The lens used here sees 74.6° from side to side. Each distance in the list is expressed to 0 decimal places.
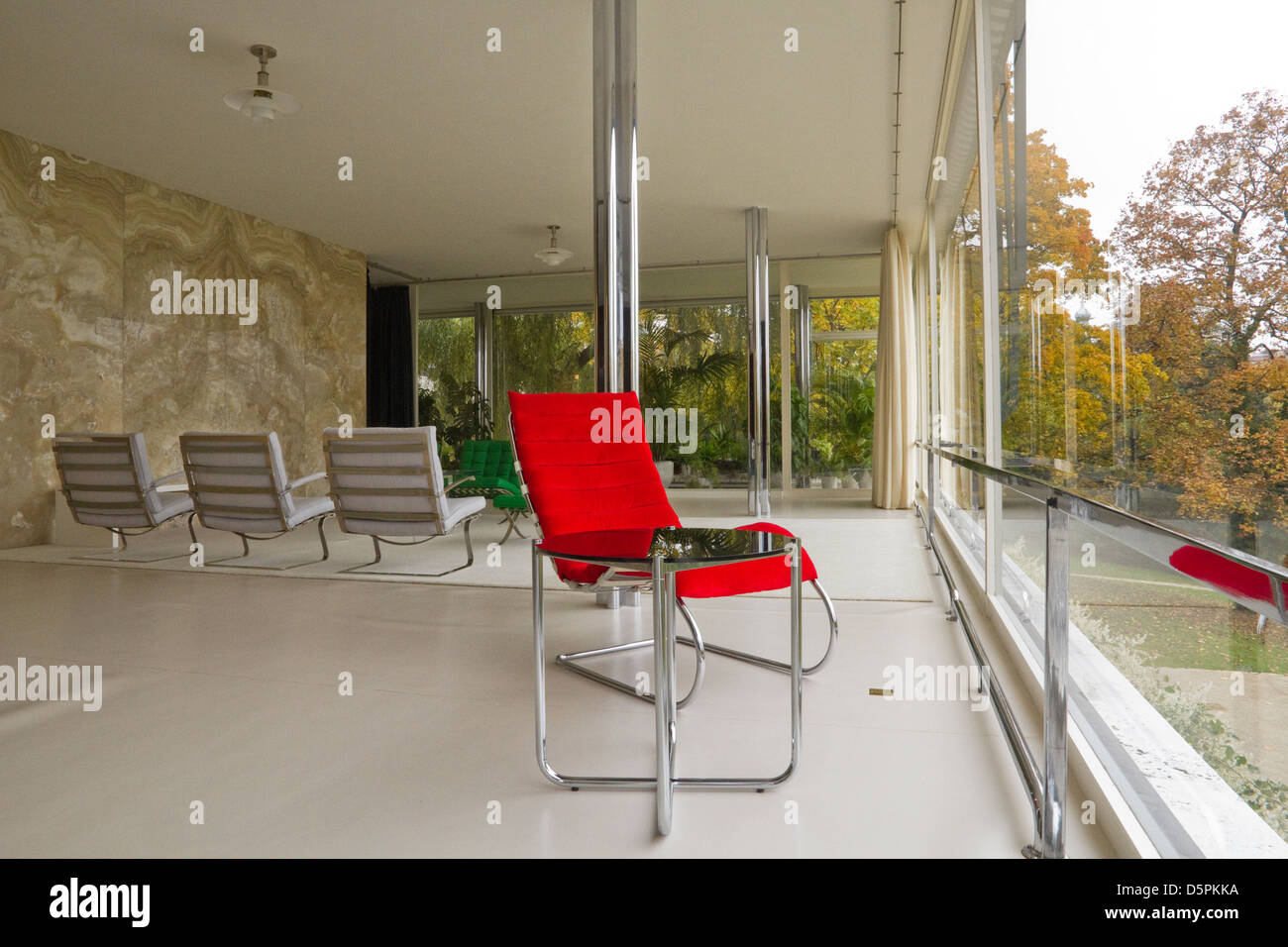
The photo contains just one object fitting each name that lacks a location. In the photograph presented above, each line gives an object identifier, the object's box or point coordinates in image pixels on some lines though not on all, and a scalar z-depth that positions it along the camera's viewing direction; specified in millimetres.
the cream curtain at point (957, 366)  4668
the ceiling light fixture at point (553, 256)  7988
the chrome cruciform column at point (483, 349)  11758
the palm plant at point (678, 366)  10680
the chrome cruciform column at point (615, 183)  3904
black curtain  11609
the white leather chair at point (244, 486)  4887
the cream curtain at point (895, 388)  8367
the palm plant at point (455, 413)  11469
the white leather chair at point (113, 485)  5191
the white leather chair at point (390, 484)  4559
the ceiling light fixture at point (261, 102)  4562
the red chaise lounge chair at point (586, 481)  2543
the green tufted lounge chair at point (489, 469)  6293
